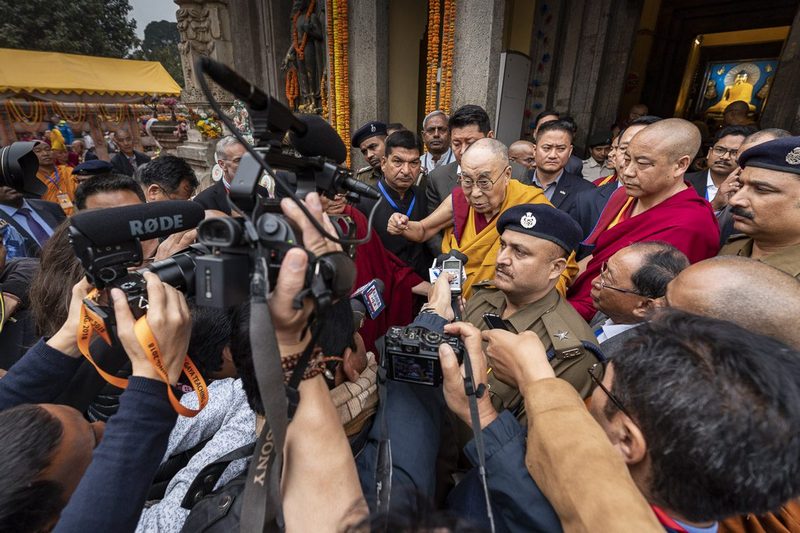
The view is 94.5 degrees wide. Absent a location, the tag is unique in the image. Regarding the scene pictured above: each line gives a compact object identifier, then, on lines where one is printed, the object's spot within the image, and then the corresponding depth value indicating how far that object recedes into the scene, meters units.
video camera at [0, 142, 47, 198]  1.76
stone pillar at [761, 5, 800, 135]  4.41
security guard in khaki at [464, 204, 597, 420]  1.33
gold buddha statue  8.23
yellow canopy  13.53
